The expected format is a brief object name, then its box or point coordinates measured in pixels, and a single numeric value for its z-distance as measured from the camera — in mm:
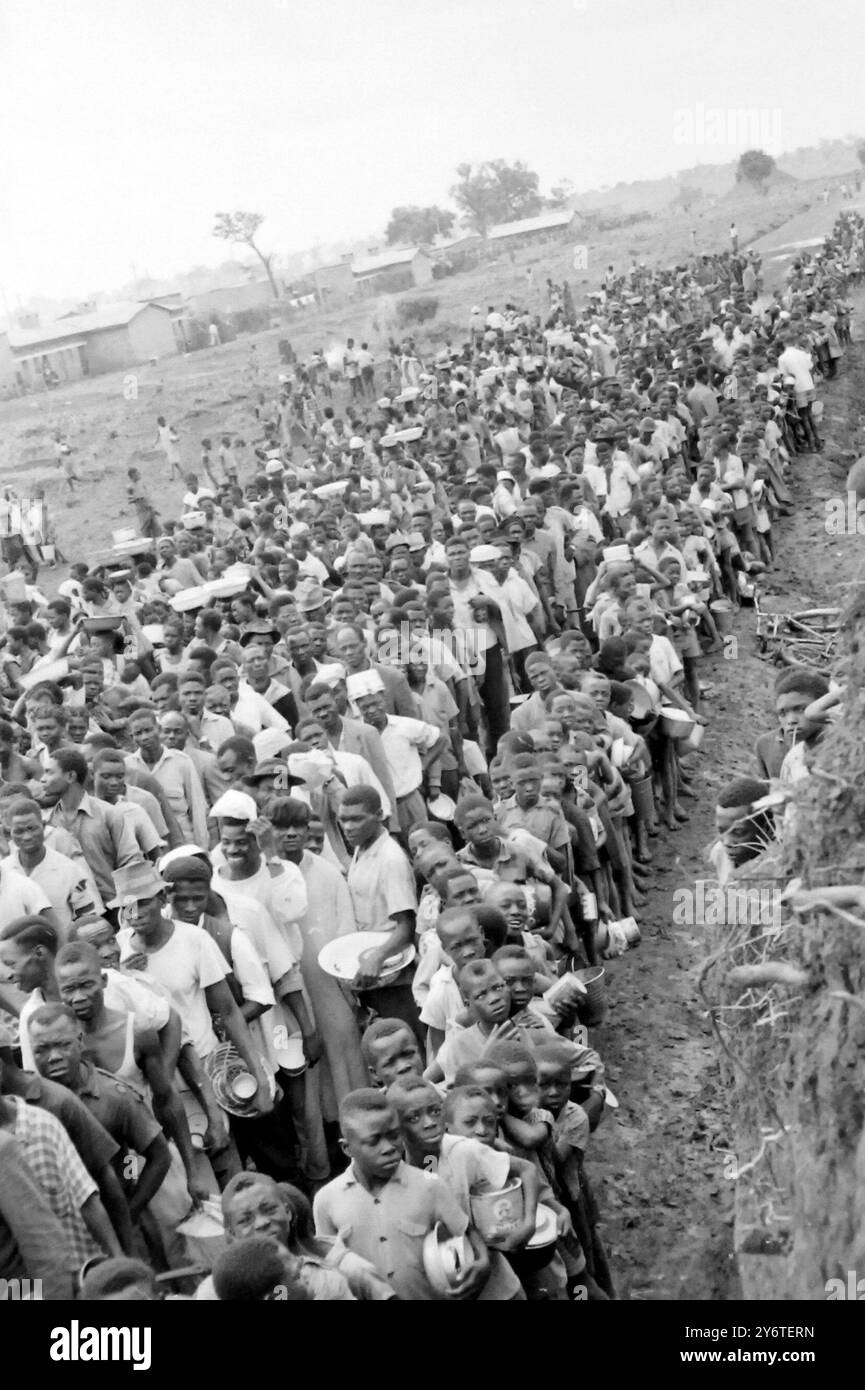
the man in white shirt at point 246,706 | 8383
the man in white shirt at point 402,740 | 7812
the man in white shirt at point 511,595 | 10695
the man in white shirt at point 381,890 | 6211
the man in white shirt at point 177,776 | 7684
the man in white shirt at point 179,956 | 5383
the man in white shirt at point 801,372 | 19312
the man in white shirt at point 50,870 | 6266
